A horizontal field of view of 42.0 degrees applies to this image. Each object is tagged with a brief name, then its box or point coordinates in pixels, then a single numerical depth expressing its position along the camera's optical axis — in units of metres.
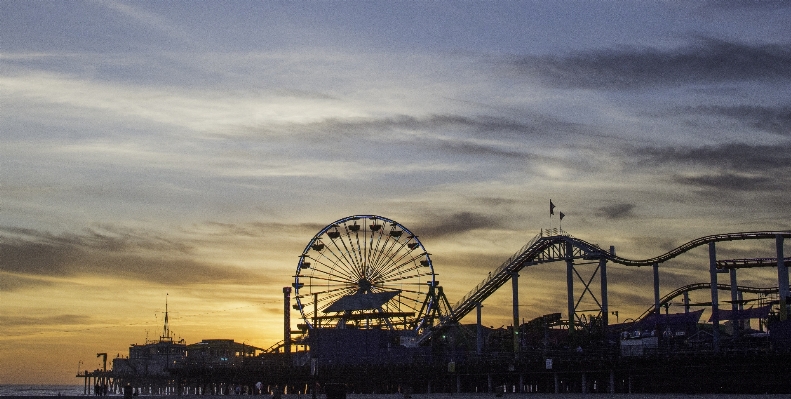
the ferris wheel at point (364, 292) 109.50
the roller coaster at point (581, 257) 86.69
